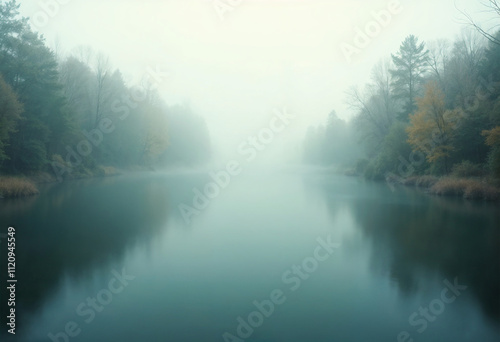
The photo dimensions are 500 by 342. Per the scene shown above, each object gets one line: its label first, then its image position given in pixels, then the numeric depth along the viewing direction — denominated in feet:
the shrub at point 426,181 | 98.89
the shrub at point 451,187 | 79.20
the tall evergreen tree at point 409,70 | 138.31
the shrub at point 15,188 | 67.46
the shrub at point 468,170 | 85.66
